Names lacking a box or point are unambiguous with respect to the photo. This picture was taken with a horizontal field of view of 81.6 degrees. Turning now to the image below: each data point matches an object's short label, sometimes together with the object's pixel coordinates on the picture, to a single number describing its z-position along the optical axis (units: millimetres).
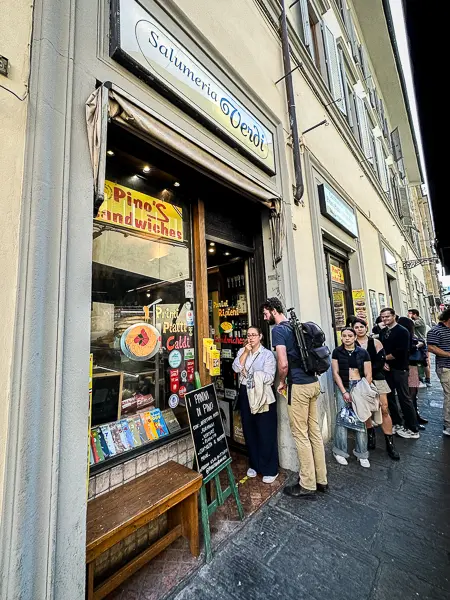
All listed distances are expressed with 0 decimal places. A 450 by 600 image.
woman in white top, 3156
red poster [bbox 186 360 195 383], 2934
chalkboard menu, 2303
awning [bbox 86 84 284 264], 1694
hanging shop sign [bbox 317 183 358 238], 5121
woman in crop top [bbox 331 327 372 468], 3439
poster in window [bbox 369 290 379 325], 7086
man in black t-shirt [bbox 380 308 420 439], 4113
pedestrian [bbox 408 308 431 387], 6795
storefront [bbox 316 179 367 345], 5363
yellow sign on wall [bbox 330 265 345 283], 6135
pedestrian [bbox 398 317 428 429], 4844
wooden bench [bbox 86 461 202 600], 1652
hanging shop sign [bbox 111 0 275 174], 2012
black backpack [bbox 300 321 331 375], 2916
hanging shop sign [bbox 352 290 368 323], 6484
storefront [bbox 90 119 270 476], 2305
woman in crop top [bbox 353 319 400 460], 3840
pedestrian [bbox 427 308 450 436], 4258
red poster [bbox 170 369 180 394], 2809
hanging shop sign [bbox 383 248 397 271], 9580
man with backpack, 2896
